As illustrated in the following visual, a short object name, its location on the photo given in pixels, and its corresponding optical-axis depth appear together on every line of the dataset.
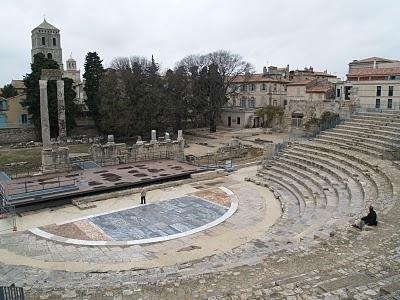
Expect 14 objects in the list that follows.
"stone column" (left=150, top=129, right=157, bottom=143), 32.40
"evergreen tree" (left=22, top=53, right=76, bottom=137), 41.75
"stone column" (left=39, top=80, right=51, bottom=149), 26.78
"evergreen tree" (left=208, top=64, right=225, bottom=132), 48.50
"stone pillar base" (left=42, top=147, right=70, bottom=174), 27.11
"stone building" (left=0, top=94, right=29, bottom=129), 45.99
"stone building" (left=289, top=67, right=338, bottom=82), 58.40
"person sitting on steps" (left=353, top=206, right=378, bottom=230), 12.19
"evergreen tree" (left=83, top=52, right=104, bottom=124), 46.81
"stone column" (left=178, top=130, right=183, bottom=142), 33.44
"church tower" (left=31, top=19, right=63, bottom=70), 71.06
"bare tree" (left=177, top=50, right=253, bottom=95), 51.39
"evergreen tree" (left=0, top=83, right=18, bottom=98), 59.31
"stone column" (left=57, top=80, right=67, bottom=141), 28.67
